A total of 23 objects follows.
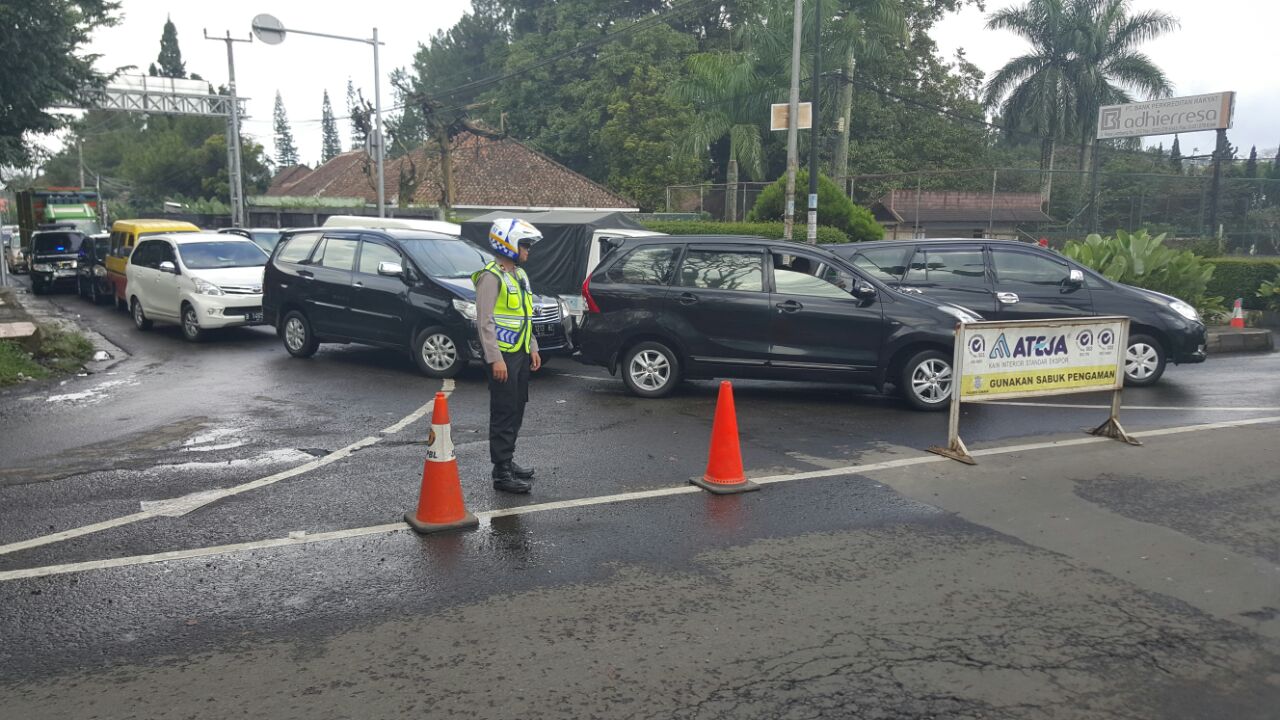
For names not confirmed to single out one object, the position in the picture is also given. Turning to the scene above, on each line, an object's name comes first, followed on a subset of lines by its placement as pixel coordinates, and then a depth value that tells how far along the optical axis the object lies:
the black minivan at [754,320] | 10.18
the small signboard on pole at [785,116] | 21.52
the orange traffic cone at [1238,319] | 16.83
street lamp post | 26.72
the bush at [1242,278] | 20.66
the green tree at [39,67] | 15.25
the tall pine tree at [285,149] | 143.50
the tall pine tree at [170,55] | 84.06
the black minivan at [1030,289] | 11.85
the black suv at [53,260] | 26.91
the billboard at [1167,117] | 28.39
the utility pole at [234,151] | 34.16
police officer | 6.93
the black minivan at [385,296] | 12.07
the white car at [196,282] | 15.66
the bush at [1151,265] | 16.30
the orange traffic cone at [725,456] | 7.12
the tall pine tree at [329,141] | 141.88
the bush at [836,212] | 24.97
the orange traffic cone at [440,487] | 6.12
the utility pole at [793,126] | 21.36
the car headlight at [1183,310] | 11.88
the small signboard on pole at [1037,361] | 8.14
